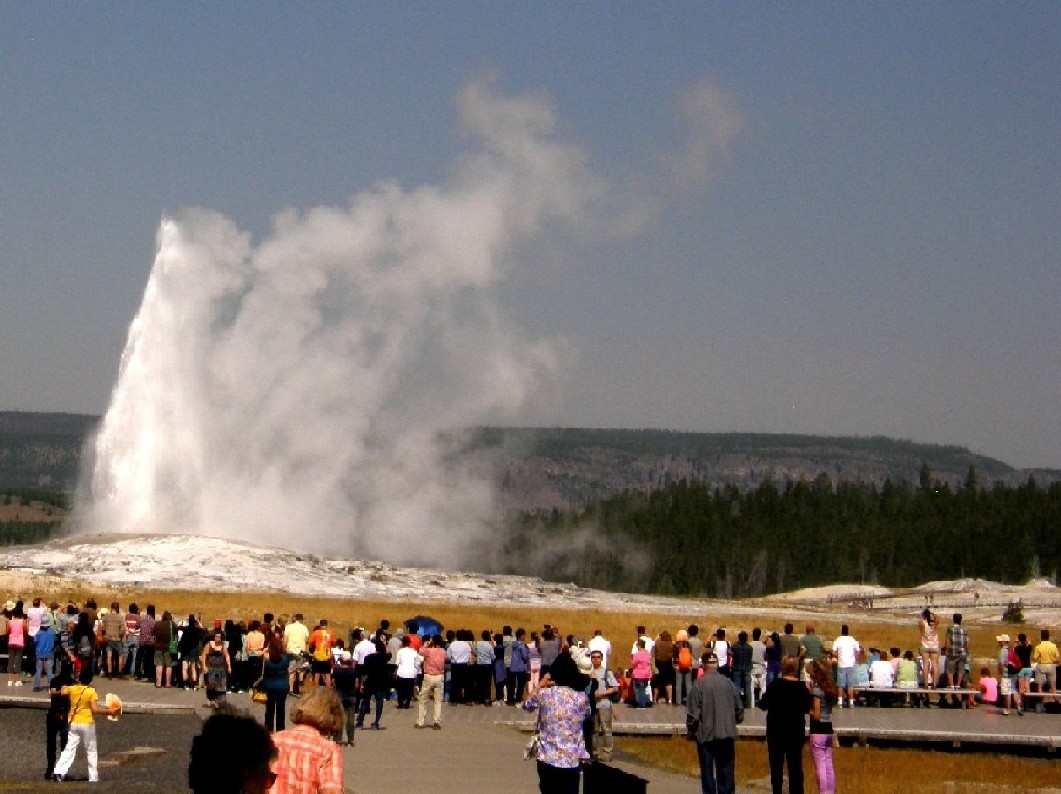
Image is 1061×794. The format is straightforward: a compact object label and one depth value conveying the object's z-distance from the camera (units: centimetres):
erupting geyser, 8700
